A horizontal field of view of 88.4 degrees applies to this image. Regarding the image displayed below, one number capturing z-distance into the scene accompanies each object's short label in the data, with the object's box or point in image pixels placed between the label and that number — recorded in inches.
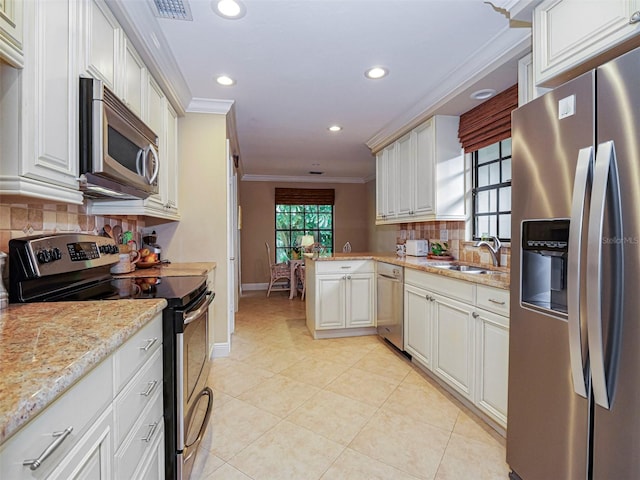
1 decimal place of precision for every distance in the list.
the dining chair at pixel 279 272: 243.6
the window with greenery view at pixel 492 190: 109.8
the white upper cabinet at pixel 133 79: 70.9
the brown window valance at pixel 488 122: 101.4
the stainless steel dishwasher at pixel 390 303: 120.6
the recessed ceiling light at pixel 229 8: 68.2
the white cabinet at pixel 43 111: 39.3
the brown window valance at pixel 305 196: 279.4
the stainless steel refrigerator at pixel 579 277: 40.7
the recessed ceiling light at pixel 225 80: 101.4
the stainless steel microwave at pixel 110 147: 51.8
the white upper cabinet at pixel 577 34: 47.7
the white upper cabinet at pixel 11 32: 36.3
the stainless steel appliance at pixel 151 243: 115.8
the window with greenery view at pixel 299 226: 285.0
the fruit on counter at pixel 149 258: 101.0
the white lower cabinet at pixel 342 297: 139.3
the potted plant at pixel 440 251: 131.7
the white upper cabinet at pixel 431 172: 123.6
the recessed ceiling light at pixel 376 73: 96.8
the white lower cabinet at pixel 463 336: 72.0
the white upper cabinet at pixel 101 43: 53.9
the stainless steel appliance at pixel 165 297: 48.0
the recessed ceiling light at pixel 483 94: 101.5
